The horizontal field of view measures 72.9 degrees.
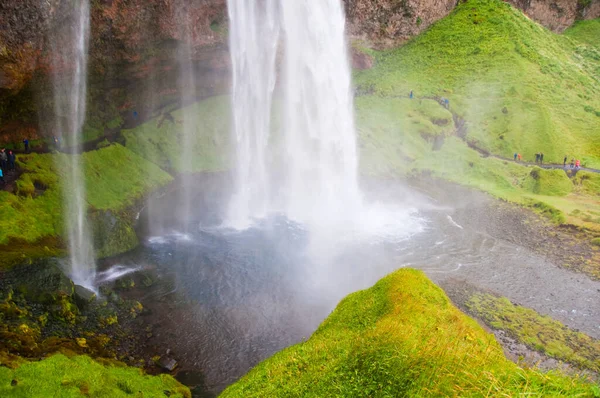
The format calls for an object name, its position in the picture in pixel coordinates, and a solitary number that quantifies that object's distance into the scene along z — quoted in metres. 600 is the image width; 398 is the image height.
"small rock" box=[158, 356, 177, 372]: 16.51
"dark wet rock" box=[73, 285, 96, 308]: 19.42
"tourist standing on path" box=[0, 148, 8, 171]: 27.17
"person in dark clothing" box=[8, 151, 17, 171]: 27.12
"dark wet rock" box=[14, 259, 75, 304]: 18.72
